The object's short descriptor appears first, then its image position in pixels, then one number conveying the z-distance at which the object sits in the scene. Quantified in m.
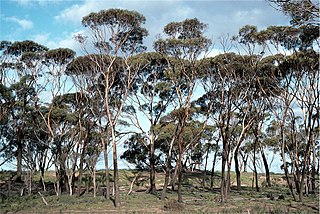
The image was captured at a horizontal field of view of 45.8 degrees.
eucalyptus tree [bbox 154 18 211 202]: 23.53
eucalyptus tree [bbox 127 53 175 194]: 26.59
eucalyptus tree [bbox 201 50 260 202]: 23.92
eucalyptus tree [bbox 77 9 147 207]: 22.05
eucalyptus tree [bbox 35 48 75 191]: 27.73
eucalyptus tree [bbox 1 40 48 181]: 28.61
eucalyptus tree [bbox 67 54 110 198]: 25.52
